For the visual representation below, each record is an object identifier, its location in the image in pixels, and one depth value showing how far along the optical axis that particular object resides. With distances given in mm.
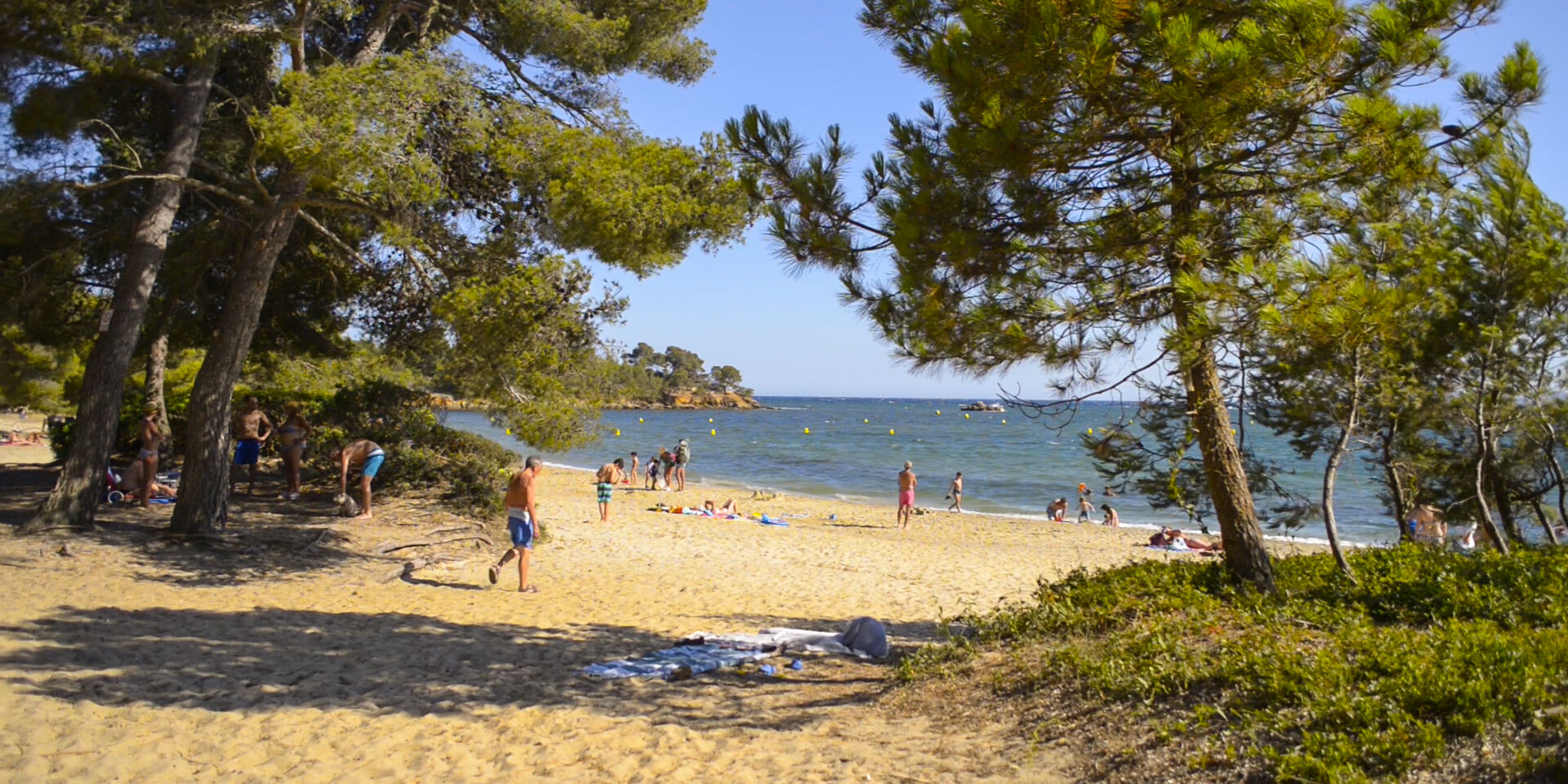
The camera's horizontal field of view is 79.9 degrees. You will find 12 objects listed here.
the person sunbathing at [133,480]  11109
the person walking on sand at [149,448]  10805
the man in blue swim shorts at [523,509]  9453
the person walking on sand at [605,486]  18031
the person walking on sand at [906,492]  20078
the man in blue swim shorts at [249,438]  12422
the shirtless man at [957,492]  25688
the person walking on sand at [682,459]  27109
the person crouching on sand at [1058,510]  23516
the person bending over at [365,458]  11312
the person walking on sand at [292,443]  12148
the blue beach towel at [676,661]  6688
